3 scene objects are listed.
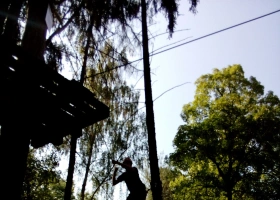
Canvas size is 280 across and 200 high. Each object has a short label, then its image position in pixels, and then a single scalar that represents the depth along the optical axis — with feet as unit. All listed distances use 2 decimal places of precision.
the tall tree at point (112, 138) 41.86
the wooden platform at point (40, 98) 9.67
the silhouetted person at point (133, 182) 12.98
